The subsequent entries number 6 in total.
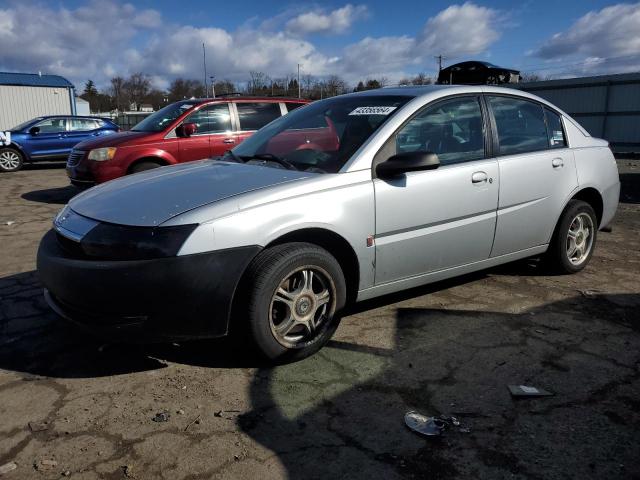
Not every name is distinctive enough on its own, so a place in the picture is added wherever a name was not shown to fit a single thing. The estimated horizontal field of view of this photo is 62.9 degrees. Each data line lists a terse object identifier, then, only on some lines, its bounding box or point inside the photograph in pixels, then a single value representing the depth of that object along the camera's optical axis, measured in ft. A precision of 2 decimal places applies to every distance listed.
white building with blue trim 81.05
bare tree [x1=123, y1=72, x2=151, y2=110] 232.32
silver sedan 8.82
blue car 47.52
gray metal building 66.28
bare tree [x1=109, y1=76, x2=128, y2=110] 227.20
